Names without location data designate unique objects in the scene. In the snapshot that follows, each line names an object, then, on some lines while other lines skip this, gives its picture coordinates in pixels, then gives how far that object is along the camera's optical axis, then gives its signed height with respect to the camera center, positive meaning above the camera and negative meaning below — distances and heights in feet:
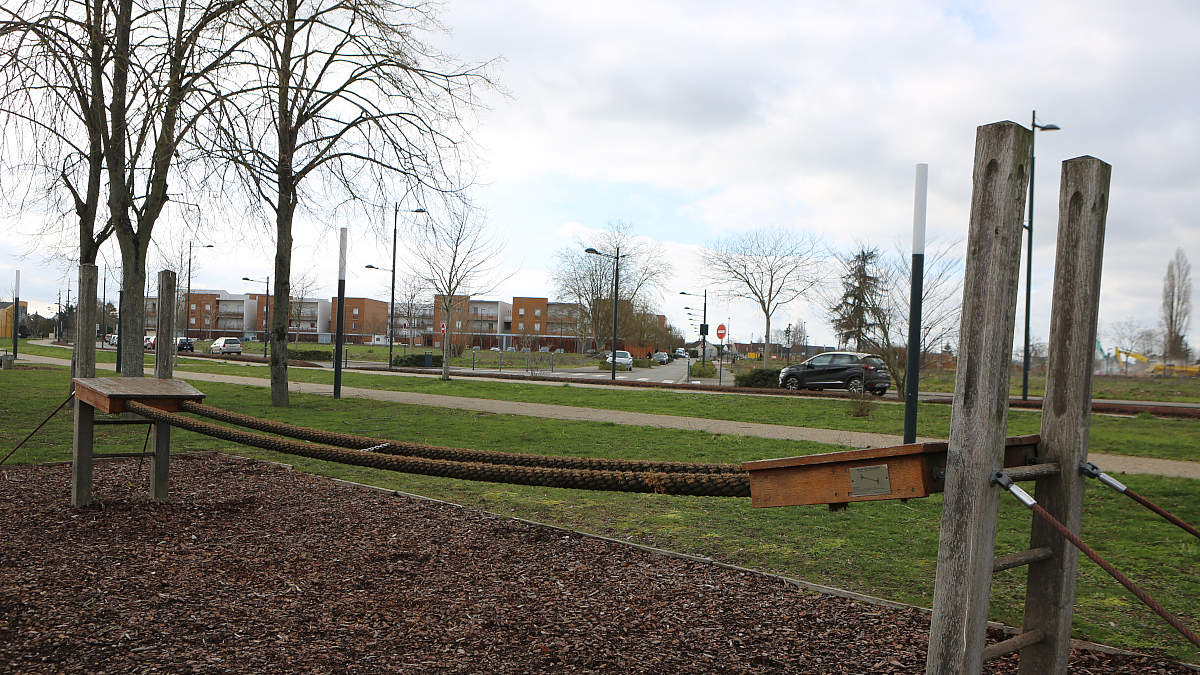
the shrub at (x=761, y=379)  88.69 -4.04
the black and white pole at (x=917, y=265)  29.12 +3.07
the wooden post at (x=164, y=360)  18.42 -1.06
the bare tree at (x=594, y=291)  188.96 +10.61
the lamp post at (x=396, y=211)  39.71 +5.95
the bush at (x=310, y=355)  143.35 -5.93
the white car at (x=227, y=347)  159.94 -5.55
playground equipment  7.25 -1.15
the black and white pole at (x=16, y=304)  96.24 +0.81
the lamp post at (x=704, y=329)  111.31 +1.60
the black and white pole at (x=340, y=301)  50.65 +1.00
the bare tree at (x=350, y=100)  39.70 +11.21
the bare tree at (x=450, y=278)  85.40 +5.66
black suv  78.54 -2.66
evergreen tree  62.64 +4.22
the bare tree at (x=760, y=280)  127.13 +9.99
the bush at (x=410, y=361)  131.34 -5.58
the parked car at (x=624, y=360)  163.43 -4.81
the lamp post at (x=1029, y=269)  50.54 +6.36
